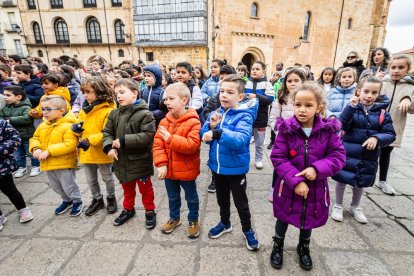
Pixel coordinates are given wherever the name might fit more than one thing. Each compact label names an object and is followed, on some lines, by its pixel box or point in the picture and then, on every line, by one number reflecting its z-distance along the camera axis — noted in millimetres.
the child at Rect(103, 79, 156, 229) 2473
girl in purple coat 1844
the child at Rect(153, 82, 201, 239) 2197
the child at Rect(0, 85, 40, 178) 3672
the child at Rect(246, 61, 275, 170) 3865
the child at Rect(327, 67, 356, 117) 3332
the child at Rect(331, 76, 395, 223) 2504
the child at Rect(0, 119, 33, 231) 2588
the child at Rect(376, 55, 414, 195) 3148
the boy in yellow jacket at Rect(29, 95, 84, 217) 2688
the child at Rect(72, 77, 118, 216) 2672
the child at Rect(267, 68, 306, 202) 2990
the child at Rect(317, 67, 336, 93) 4668
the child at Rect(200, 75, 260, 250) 2017
